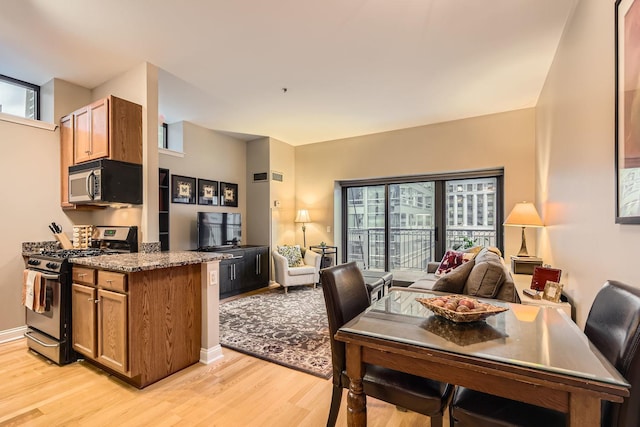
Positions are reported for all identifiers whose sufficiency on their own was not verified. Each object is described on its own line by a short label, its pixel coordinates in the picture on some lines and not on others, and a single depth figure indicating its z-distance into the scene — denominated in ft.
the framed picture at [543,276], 7.79
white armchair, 16.67
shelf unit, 15.08
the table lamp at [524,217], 10.57
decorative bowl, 4.27
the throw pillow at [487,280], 7.16
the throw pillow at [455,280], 8.33
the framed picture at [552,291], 7.38
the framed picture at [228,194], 18.45
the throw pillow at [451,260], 12.75
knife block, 11.17
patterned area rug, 8.96
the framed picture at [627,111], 4.23
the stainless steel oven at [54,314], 8.52
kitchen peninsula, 7.22
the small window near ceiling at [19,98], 11.10
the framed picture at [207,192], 17.13
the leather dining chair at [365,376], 4.50
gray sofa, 7.16
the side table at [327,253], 18.95
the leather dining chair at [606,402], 2.94
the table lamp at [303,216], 19.90
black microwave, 9.57
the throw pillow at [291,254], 17.57
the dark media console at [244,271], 15.81
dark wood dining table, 3.02
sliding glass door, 16.20
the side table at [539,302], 7.13
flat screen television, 16.07
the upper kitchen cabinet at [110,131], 9.73
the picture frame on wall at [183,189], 15.78
